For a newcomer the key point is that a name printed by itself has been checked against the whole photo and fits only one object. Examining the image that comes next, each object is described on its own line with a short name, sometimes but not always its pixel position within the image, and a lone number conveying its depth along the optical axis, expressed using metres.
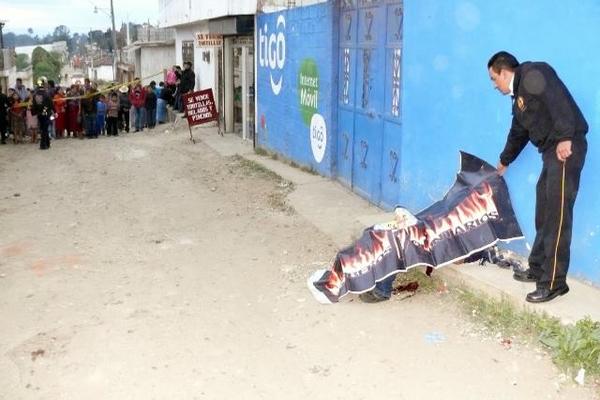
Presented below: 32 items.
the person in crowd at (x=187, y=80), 20.41
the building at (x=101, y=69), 81.77
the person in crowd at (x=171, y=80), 21.75
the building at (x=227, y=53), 14.40
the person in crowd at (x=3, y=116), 17.09
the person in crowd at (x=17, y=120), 17.36
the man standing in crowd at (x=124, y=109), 19.48
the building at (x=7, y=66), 35.28
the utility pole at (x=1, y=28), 39.43
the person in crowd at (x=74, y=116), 18.38
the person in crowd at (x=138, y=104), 19.58
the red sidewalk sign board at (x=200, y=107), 16.69
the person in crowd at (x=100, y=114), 18.69
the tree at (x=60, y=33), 178.76
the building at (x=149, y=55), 29.48
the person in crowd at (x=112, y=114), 18.80
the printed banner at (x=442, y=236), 5.19
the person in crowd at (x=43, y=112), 16.06
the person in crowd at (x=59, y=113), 18.08
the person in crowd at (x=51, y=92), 17.78
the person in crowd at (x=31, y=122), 17.19
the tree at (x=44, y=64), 74.06
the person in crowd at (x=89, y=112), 18.38
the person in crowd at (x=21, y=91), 18.39
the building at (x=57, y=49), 111.34
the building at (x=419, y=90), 4.77
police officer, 4.39
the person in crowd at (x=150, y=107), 19.67
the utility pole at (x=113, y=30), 45.98
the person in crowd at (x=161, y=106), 20.81
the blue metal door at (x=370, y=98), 7.87
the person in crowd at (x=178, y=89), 20.81
